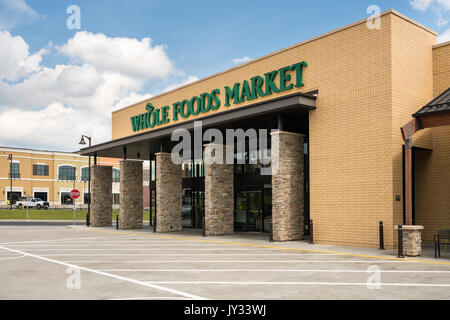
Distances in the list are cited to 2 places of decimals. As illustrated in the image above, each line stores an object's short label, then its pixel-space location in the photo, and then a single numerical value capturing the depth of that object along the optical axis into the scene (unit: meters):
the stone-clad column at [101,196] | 31.50
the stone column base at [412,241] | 13.28
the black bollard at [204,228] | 21.75
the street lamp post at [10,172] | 70.00
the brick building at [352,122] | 15.65
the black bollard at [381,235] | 15.09
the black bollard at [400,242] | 13.25
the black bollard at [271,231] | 18.19
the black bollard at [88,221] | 31.83
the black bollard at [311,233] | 17.33
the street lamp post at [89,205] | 31.84
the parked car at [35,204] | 67.01
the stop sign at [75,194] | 32.62
